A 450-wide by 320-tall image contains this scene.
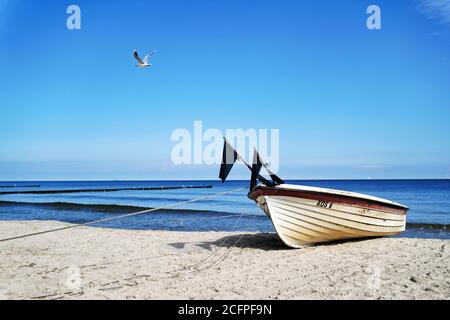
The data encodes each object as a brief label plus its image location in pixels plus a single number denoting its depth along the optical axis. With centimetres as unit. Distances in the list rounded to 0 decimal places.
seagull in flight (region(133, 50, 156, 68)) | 937
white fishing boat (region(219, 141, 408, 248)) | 840
